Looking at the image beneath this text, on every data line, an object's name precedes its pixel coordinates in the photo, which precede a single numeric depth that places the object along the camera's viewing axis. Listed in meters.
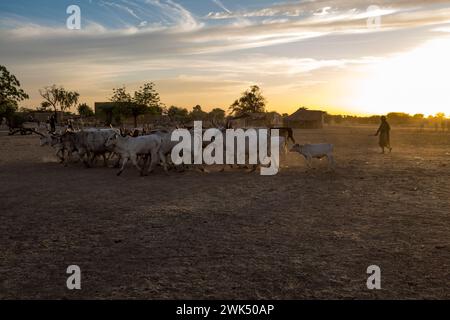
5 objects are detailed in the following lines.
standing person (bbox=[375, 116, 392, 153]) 20.24
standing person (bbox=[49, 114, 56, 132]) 32.55
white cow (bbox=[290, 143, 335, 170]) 14.86
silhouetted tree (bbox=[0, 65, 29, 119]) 36.44
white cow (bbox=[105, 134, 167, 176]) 14.38
